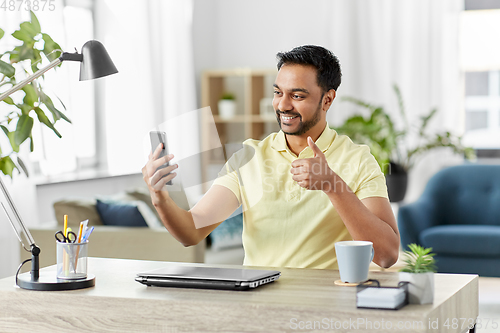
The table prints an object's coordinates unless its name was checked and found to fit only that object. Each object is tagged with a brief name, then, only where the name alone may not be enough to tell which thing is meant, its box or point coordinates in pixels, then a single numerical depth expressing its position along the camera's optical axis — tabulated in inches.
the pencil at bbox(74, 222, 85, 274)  105.8
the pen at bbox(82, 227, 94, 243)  106.3
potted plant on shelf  359.3
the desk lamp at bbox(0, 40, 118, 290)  104.6
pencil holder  105.3
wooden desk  93.2
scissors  106.5
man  118.2
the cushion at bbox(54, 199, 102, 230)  201.9
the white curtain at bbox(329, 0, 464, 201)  332.0
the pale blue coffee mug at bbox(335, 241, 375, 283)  100.3
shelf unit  354.8
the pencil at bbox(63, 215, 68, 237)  107.1
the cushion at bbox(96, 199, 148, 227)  200.3
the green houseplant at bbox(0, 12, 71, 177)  123.3
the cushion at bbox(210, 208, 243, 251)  258.2
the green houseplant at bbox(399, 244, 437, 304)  93.9
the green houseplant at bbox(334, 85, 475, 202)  307.7
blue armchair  235.0
